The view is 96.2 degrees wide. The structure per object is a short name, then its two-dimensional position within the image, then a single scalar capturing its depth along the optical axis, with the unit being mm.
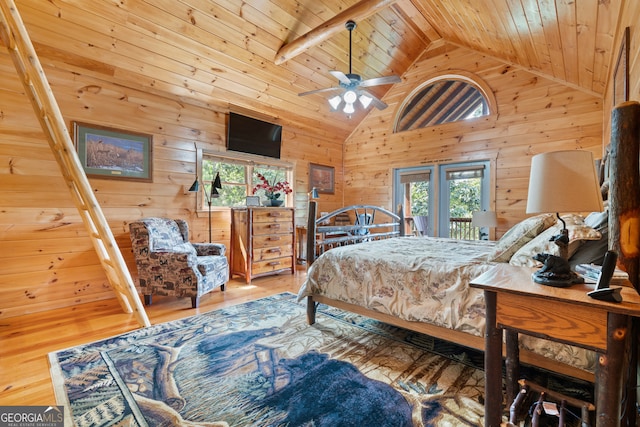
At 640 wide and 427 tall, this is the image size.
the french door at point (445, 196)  4652
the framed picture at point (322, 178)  5789
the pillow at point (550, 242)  1403
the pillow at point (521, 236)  1773
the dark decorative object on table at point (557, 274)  1170
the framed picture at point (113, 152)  3260
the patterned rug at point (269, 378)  1473
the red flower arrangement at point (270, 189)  4389
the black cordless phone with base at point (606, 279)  1002
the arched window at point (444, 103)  4648
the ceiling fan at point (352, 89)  2992
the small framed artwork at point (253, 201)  4285
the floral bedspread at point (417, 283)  1624
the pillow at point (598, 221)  1506
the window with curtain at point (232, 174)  4348
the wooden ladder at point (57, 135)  2145
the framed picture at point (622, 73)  1890
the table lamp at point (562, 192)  1130
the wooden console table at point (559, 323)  1000
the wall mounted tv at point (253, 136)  4523
